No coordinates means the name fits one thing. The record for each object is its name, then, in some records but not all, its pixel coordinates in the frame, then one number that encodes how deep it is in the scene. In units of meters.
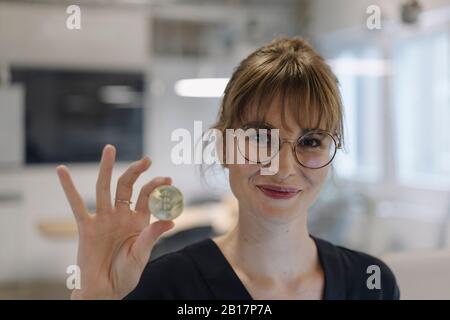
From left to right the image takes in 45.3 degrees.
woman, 0.60
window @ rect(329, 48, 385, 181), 1.54
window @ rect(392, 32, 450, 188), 1.56
